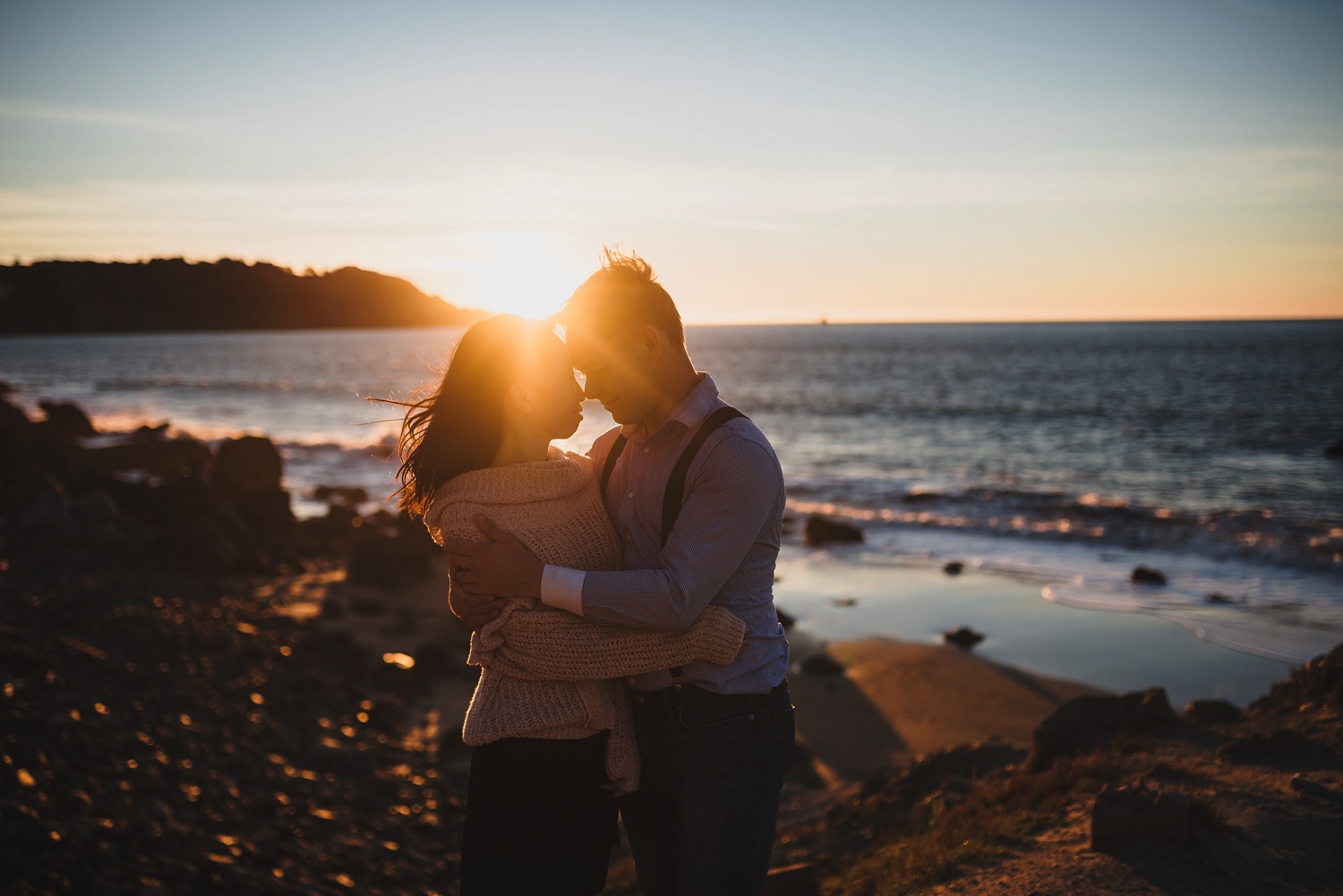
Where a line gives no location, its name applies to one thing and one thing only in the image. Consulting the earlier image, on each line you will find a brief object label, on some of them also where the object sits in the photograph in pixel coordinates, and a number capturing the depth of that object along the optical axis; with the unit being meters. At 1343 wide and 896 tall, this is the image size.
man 2.42
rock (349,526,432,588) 12.57
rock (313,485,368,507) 21.92
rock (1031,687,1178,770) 5.70
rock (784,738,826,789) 7.16
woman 2.42
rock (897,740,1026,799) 5.96
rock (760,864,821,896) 4.48
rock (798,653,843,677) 9.95
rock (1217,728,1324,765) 4.79
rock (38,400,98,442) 32.78
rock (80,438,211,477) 24.41
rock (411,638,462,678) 9.04
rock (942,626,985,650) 10.87
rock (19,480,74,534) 12.77
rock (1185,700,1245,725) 5.98
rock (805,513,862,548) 17.25
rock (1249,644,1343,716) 5.52
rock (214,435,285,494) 21.25
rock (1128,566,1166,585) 13.92
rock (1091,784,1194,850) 3.82
